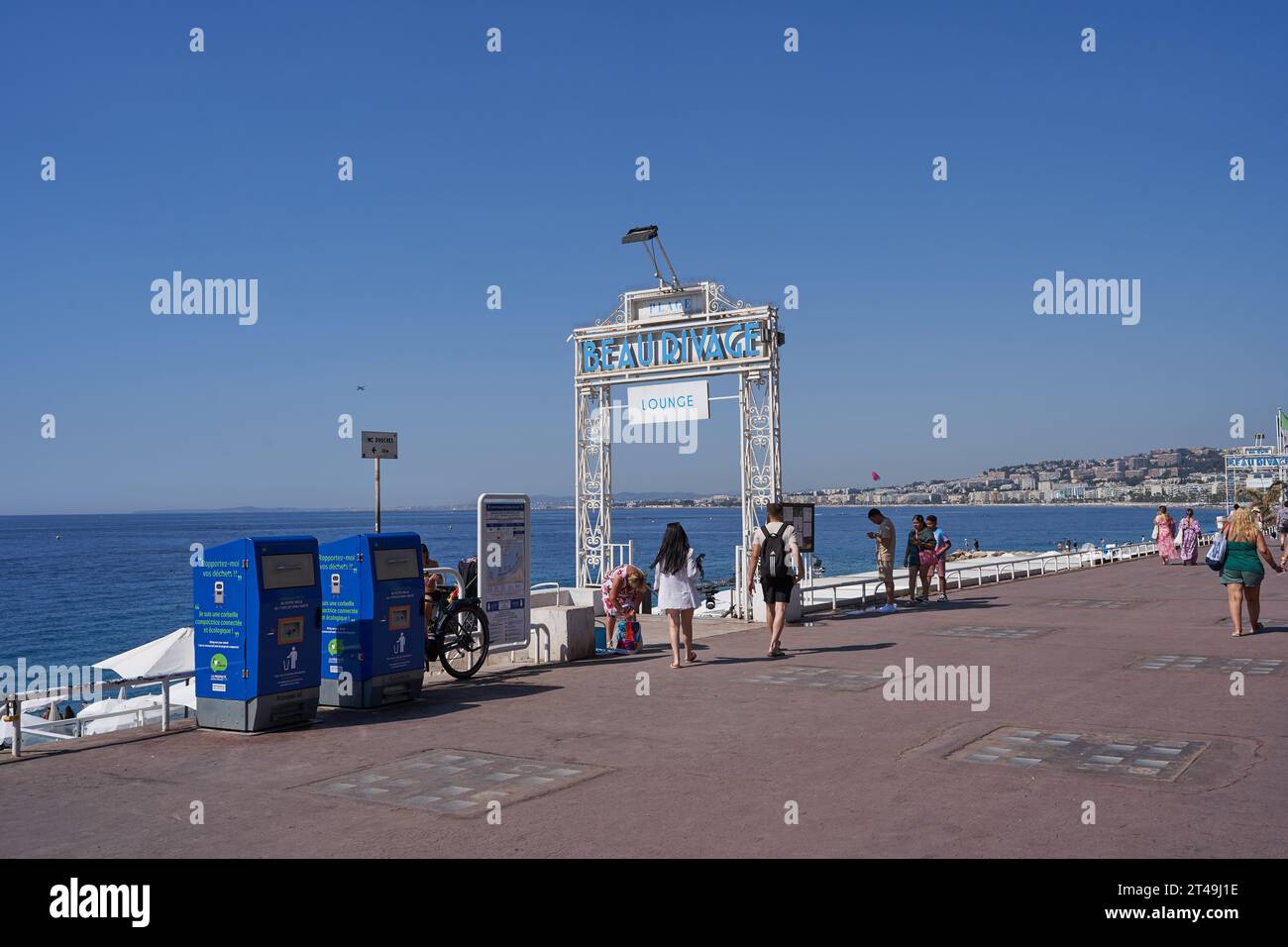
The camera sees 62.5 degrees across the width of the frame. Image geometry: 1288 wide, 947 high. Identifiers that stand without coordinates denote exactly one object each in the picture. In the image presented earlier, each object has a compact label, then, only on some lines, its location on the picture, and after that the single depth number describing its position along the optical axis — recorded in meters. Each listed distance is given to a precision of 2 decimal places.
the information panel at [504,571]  12.42
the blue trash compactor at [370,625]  9.75
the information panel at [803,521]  17.66
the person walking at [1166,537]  31.77
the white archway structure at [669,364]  17.89
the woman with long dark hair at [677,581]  12.20
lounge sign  18.61
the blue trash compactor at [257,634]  8.70
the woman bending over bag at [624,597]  13.85
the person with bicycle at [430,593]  11.69
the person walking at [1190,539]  30.56
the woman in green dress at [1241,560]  13.34
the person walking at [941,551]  20.00
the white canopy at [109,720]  17.26
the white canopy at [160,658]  20.48
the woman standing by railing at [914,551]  19.73
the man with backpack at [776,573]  12.76
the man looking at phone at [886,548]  18.22
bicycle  11.58
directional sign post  12.41
